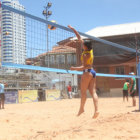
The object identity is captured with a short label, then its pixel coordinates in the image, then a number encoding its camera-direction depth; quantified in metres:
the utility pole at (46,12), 19.56
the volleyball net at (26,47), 4.93
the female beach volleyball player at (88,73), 4.27
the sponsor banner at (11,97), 14.81
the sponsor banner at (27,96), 15.24
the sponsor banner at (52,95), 16.98
